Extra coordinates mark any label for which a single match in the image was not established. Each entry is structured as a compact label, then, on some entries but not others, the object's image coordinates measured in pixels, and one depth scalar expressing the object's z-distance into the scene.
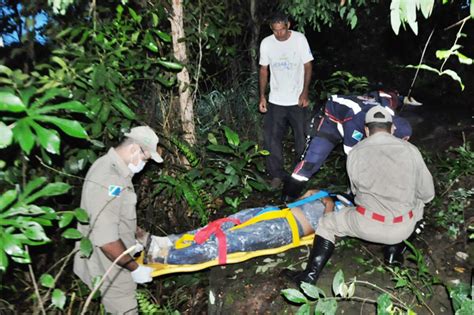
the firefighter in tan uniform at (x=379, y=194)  3.42
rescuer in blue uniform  4.16
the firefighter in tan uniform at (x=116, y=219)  3.05
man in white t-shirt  5.10
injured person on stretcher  3.88
